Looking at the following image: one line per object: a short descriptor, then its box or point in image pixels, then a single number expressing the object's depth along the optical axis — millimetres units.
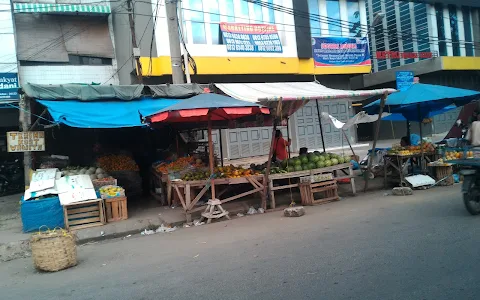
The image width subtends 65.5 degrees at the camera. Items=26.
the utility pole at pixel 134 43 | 13687
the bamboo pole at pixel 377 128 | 9084
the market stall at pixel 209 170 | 7098
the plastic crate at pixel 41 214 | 7539
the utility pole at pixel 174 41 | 10148
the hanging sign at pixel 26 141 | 8281
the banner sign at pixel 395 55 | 19312
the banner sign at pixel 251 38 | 15672
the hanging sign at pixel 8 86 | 14219
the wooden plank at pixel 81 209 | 7793
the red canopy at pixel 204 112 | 7023
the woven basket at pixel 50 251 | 5281
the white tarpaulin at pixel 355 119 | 9906
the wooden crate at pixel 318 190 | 8781
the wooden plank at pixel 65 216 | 7575
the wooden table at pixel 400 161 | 9852
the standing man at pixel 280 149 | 10672
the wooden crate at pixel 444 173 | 9853
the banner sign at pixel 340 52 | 17766
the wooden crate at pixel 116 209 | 8227
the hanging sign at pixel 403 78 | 15297
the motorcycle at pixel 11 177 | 14227
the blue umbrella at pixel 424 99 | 9578
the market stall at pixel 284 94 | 8047
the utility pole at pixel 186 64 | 11222
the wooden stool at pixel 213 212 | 7855
